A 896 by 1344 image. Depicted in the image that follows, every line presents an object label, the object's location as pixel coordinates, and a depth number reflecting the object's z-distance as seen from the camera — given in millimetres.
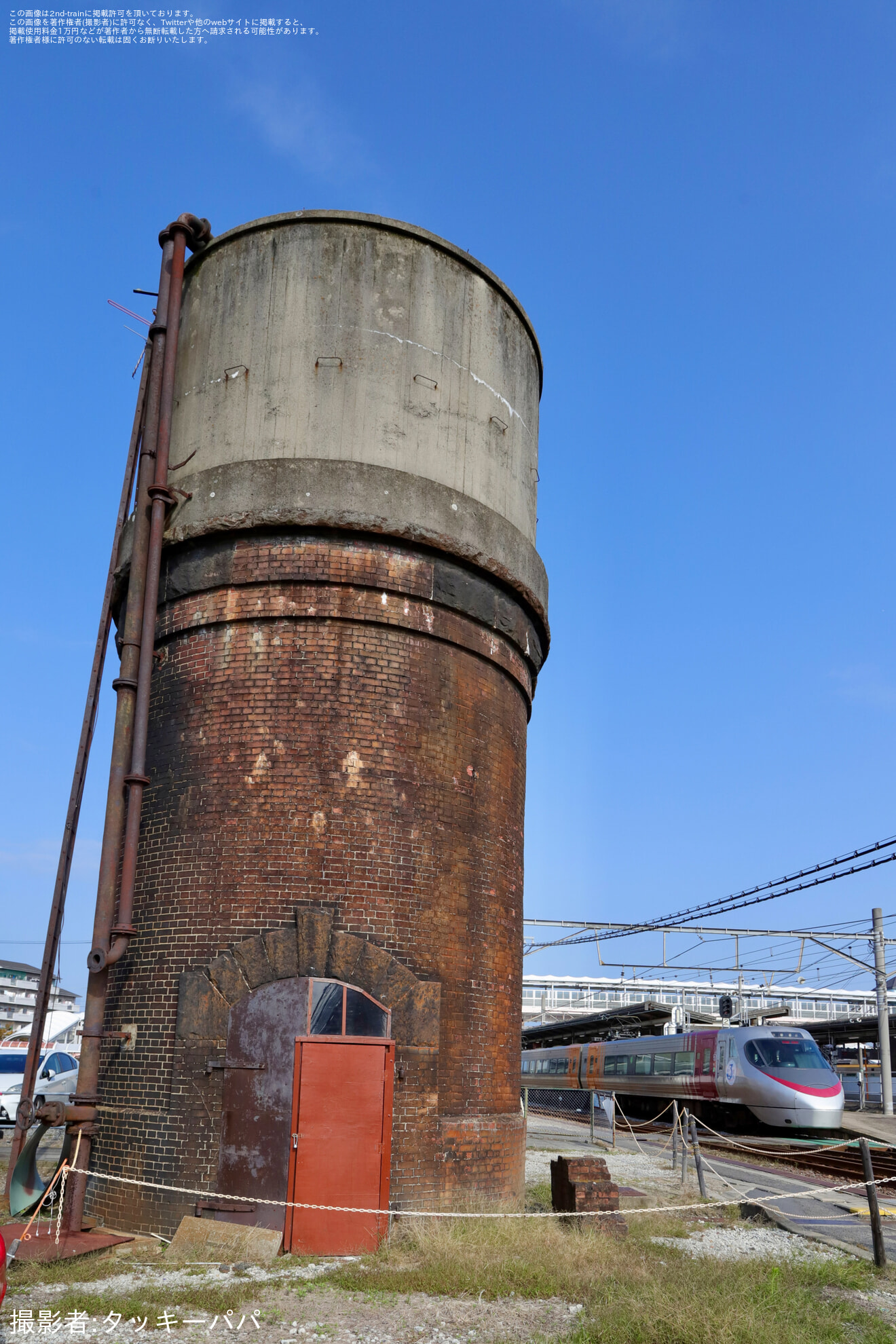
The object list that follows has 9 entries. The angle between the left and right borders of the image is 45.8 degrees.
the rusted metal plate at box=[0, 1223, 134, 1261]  8867
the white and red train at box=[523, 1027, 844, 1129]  23094
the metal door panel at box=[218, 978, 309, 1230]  9727
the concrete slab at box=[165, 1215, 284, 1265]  9227
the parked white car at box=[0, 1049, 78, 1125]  21203
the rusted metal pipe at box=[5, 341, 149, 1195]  11734
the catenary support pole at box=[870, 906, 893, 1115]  29547
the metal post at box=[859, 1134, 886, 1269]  9586
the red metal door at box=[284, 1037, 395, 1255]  9656
